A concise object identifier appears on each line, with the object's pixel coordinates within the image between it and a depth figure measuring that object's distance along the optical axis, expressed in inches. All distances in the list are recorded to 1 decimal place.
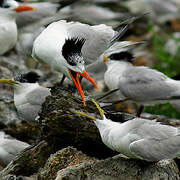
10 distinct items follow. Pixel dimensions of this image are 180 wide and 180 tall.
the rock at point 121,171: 336.2
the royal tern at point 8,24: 537.6
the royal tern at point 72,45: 374.9
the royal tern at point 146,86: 454.0
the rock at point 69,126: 388.8
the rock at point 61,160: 359.5
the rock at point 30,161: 388.2
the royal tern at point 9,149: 447.5
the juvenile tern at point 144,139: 327.9
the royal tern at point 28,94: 471.5
